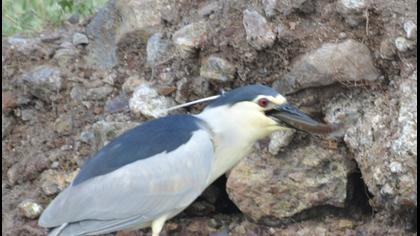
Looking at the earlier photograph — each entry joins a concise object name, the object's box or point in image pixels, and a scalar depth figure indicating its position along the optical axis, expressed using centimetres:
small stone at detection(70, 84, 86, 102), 1235
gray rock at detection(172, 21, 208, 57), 1144
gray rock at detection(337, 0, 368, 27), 1043
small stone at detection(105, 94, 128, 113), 1191
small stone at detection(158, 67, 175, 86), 1170
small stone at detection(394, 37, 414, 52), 1006
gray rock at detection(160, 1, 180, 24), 1224
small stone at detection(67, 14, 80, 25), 1355
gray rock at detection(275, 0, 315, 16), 1082
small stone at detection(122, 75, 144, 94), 1201
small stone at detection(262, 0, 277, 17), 1095
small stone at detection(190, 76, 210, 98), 1130
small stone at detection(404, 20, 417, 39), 1001
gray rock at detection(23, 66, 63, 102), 1245
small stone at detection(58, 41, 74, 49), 1287
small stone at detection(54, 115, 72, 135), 1221
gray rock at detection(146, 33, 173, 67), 1194
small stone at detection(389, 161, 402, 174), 974
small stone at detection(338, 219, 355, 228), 1045
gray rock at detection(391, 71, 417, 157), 974
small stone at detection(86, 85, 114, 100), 1227
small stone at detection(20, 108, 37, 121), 1253
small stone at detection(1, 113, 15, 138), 1248
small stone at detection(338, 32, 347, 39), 1059
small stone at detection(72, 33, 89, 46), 1289
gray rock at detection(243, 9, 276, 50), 1080
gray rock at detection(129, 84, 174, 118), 1152
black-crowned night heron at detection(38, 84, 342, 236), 960
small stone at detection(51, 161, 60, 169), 1184
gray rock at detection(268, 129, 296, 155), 1060
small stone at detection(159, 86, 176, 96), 1160
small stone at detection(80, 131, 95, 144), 1187
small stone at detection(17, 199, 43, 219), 1137
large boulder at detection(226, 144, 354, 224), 1035
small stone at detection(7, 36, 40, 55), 1287
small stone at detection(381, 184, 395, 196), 981
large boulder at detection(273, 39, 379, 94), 1034
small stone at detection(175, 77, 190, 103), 1148
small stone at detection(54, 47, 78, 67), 1270
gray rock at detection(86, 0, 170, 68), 1239
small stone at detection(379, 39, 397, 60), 1020
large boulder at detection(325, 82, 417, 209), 973
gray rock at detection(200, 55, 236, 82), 1102
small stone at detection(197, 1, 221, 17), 1169
